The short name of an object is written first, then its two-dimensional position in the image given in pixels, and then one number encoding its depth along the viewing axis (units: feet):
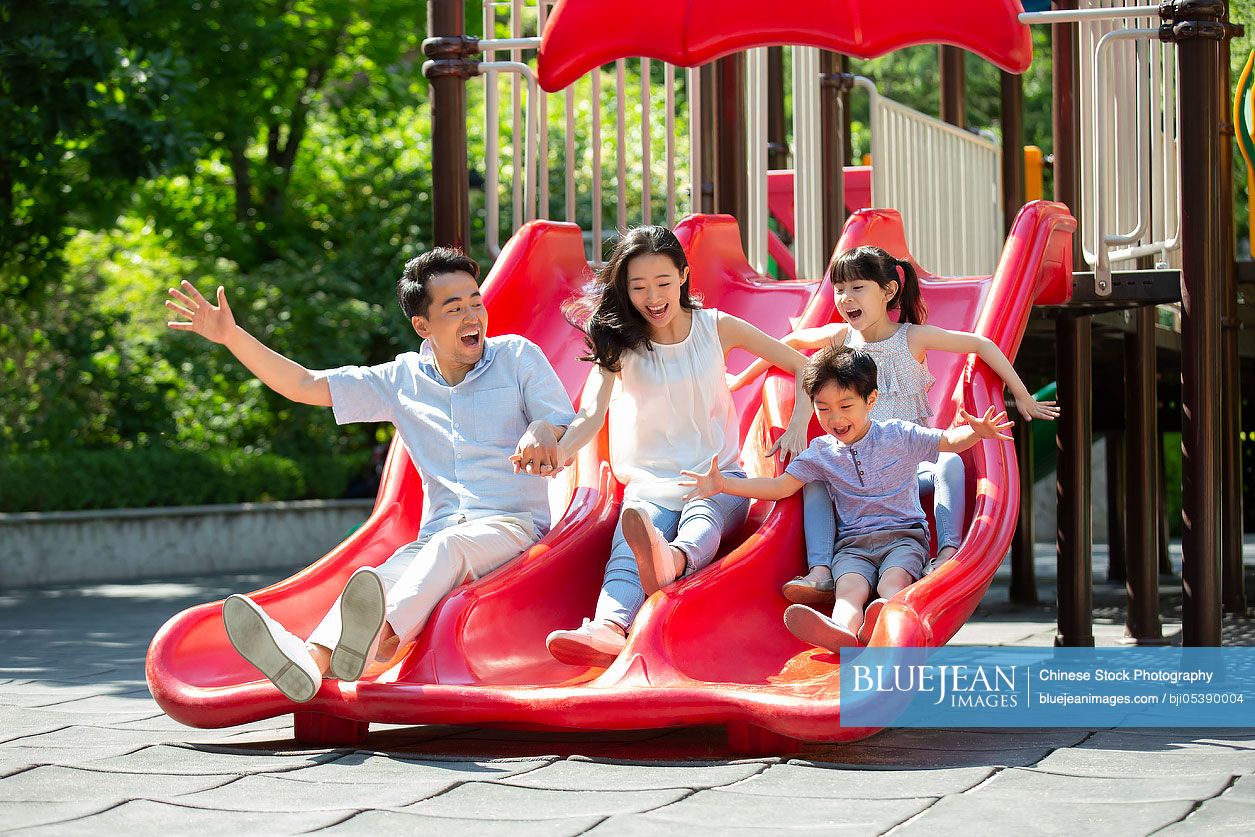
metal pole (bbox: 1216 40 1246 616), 26.32
